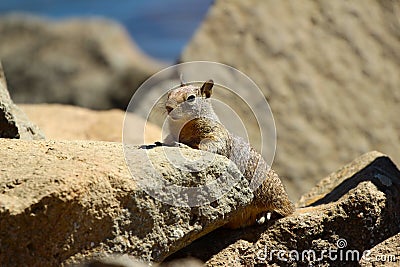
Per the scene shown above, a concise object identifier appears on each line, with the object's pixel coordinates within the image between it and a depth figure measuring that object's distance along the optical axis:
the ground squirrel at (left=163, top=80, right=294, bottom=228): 9.80
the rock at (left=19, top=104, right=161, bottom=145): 14.15
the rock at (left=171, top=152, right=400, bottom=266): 9.57
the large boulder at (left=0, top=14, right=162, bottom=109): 28.20
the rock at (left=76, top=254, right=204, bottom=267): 6.44
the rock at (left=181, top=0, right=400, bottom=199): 17.97
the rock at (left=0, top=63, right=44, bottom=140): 10.40
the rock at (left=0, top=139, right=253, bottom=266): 7.43
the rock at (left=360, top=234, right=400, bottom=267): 9.71
